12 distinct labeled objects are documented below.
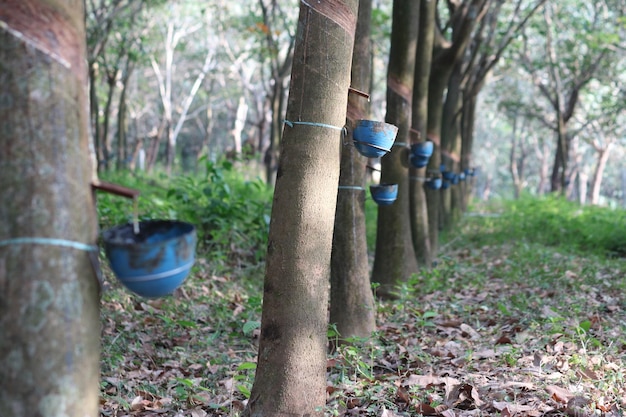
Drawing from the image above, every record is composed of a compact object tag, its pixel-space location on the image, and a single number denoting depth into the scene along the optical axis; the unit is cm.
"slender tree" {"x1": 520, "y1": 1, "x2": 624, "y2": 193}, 1873
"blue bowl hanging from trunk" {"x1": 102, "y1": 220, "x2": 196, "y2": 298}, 207
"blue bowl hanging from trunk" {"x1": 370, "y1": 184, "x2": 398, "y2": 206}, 516
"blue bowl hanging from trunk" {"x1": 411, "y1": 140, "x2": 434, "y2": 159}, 673
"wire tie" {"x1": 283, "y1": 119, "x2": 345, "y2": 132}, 312
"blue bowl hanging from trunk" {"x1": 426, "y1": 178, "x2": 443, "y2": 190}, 905
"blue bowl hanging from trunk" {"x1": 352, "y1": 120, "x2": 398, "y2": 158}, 366
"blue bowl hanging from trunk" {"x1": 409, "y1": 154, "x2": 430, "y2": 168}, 684
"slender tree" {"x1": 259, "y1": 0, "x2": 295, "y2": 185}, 1459
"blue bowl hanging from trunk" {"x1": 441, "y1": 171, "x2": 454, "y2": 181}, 1076
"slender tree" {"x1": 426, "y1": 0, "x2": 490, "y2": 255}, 902
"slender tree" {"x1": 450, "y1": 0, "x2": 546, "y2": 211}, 1289
